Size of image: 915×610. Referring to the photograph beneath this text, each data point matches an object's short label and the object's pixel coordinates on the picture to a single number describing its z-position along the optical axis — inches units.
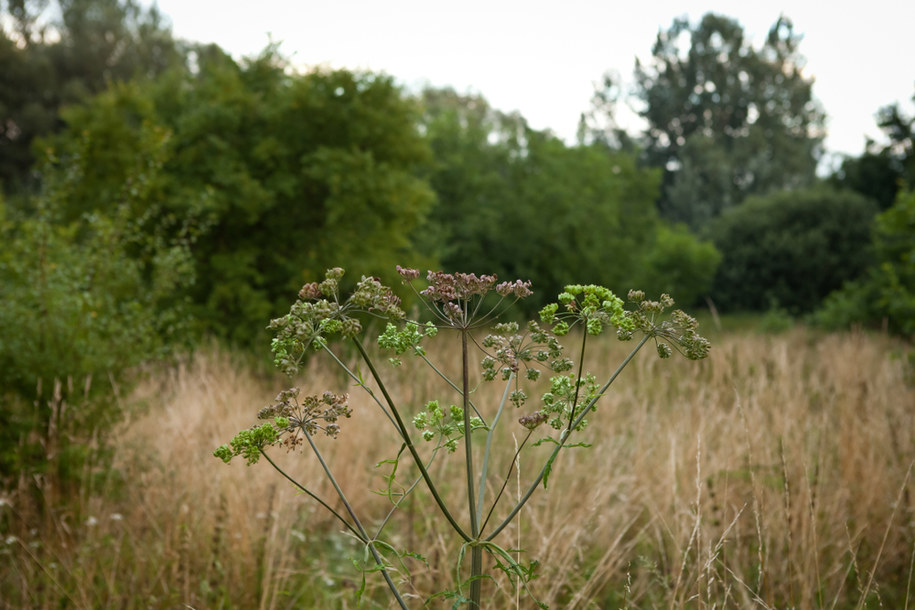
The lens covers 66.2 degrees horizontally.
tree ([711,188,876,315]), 786.8
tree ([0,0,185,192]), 920.9
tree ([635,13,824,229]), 1210.0
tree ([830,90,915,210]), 812.6
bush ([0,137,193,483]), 154.3
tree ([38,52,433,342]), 337.4
